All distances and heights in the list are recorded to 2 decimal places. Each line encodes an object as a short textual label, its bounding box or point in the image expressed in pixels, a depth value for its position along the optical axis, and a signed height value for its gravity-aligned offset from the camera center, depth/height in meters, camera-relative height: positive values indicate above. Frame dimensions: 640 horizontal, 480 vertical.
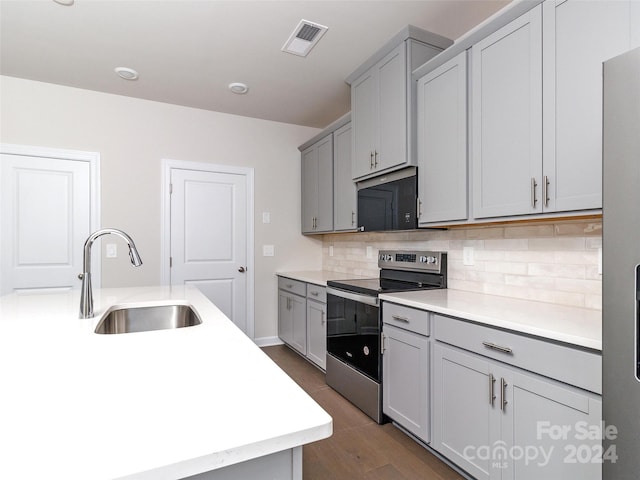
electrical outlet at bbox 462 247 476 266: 2.36 -0.12
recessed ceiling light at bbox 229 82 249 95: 3.19 +1.38
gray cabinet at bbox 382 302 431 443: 1.92 -0.75
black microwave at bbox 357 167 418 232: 2.42 +0.27
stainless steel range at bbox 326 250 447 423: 2.32 -0.58
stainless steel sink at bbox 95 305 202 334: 1.80 -0.42
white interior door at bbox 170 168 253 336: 3.69 +0.03
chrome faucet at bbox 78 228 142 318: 1.51 -0.18
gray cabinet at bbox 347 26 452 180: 2.35 +0.97
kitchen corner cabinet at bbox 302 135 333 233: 3.60 +0.56
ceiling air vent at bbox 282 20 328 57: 2.36 +1.40
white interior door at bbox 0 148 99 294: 3.07 +0.16
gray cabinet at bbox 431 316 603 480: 1.26 -0.70
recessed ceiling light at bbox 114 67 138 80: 2.93 +1.38
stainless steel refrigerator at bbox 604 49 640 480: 0.94 -0.06
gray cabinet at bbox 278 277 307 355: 3.46 -0.78
